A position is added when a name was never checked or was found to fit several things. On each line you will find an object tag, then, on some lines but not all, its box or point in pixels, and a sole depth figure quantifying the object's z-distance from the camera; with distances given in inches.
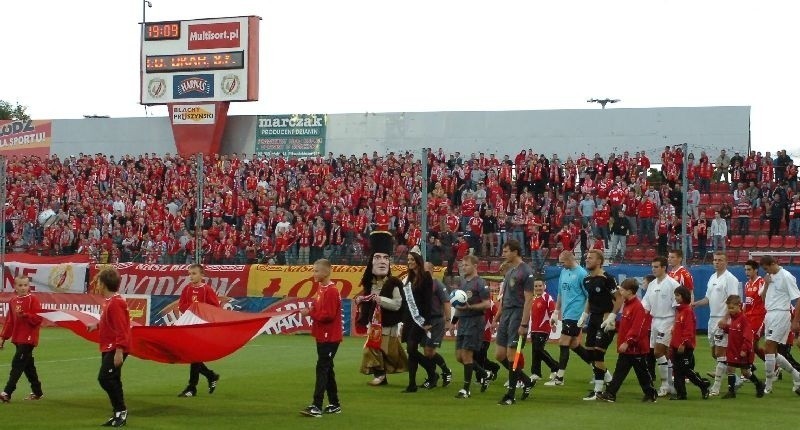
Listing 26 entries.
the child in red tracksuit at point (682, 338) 598.9
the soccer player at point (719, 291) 660.7
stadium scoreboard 1831.9
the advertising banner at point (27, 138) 2138.3
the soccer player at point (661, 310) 607.5
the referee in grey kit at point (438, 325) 657.6
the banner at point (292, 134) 1936.5
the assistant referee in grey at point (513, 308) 578.2
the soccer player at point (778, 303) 647.8
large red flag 571.2
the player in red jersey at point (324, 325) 530.0
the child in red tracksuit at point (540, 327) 681.0
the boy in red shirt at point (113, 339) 493.4
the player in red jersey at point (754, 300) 660.7
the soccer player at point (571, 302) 652.1
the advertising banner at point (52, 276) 1323.8
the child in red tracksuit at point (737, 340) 617.6
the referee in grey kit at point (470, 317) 609.3
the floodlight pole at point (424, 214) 1011.3
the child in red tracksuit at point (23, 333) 585.6
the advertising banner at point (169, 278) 1270.9
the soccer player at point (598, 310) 602.2
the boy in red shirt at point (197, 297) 617.9
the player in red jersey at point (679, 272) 649.6
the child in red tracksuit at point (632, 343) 578.2
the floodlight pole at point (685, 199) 1004.6
